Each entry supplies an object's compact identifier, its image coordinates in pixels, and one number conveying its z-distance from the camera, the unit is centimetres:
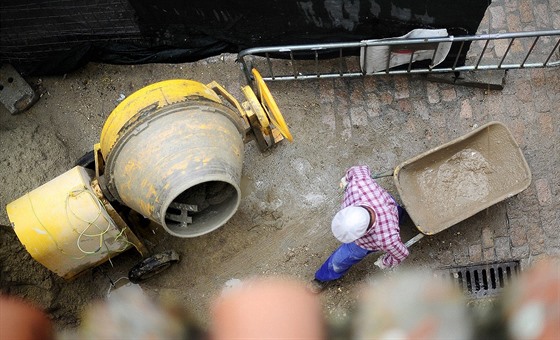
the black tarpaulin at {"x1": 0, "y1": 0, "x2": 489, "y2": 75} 666
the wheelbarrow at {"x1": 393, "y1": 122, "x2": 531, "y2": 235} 664
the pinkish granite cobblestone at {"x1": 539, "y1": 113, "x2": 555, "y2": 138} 714
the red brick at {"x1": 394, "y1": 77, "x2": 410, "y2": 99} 743
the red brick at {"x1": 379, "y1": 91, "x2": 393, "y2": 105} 742
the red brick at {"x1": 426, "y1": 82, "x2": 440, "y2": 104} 739
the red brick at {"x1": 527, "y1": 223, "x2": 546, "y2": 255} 685
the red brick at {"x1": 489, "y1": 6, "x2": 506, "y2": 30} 761
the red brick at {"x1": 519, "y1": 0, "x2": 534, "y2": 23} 759
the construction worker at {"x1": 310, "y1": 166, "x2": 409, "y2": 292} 592
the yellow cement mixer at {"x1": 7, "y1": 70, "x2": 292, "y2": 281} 573
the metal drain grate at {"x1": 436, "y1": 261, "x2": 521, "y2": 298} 679
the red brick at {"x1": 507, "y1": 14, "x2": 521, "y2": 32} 758
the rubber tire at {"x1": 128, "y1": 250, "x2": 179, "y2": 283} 686
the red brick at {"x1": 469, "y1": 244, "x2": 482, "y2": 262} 688
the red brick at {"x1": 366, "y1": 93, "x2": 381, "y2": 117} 739
